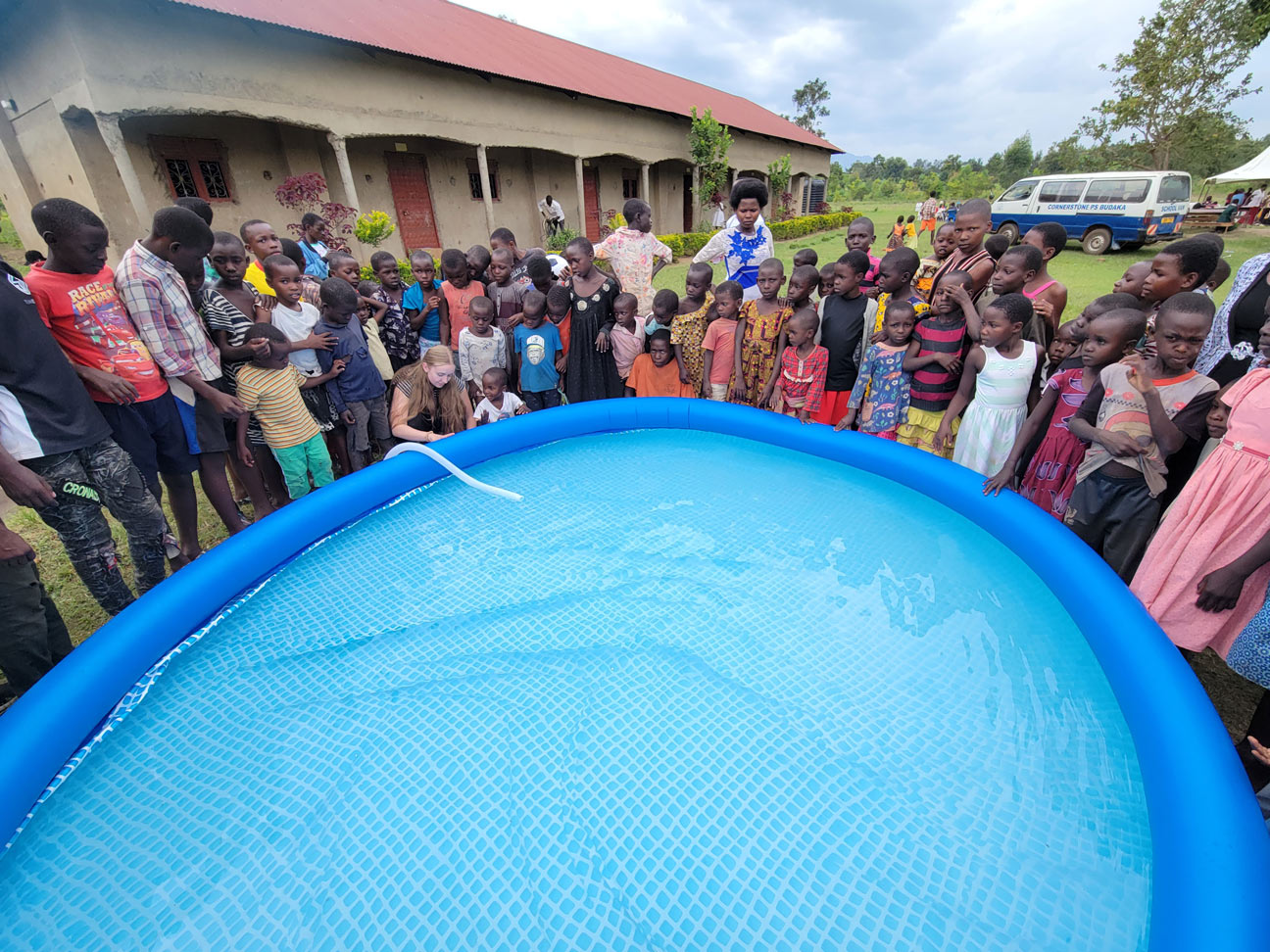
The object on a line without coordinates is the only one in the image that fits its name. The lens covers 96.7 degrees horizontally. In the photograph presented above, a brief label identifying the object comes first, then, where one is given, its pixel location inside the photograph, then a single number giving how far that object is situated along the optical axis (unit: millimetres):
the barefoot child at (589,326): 4012
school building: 7223
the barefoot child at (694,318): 3973
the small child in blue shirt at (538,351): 3871
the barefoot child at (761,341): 3529
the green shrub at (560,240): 13009
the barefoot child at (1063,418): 2334
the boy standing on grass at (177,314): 2518
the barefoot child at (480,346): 3809
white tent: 14478
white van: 12461
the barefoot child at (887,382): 3092
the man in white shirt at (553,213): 13250
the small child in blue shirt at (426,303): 4242
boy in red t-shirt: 2250
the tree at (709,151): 16188
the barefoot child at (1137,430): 2037
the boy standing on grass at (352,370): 3373
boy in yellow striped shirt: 3076
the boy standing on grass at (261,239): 3461
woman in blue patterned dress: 4176
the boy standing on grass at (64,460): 2039
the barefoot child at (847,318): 3318
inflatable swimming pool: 1571
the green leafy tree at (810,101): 48750
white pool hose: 3600
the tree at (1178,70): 19234
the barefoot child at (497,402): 3811
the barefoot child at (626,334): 3928
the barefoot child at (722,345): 3631
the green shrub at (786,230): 15394
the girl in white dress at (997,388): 2701
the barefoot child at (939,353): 2971
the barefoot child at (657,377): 4129
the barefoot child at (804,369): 3324
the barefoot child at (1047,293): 3066
